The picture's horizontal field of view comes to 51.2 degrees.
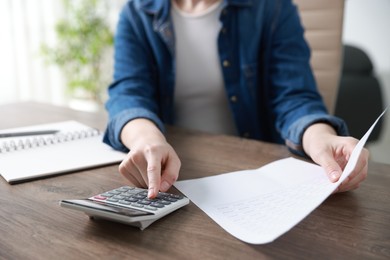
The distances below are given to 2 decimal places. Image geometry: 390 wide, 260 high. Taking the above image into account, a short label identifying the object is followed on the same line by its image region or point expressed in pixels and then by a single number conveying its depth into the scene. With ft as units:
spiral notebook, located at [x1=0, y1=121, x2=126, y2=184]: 2.05
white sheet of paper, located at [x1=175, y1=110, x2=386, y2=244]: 1.42
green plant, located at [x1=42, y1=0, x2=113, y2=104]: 7.98
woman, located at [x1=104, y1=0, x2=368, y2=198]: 3.05
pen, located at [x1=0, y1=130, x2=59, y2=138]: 2.66
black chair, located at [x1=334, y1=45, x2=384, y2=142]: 6.49
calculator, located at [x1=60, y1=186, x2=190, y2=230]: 1.43
